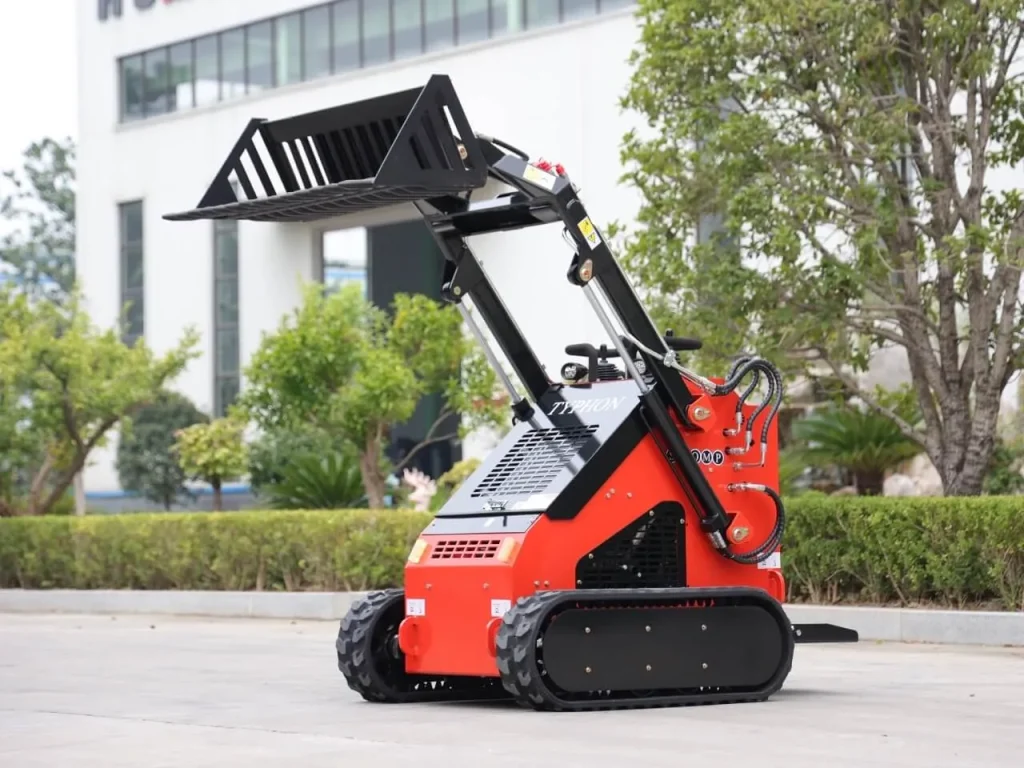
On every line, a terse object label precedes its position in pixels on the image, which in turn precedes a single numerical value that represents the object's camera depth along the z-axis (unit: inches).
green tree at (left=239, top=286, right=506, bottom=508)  951.0
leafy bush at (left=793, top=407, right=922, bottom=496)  950.4
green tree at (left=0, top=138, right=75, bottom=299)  2977.4
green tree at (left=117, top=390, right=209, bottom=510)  1606.8
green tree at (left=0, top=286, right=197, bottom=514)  1051.3
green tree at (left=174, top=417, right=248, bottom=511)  1300.4
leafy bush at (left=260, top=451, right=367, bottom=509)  1015.0
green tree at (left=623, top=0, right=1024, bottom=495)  663.1
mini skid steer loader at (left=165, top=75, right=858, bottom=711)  380.8
